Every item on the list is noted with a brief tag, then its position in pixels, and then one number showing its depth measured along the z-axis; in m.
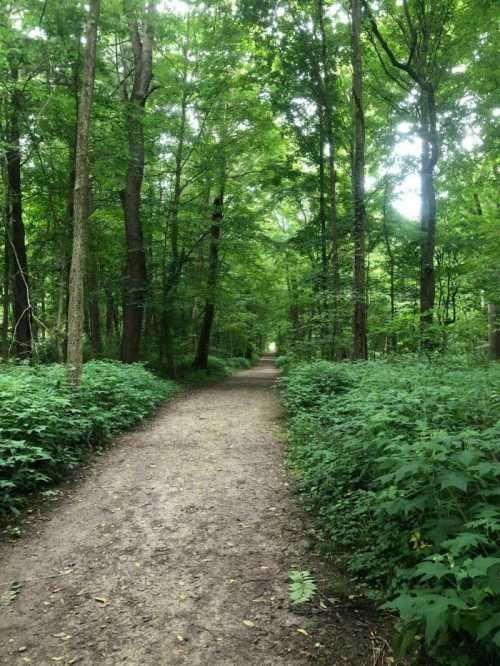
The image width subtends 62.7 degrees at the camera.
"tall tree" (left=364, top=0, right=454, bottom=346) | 10.86
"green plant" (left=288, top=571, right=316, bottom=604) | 3.11
